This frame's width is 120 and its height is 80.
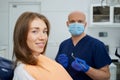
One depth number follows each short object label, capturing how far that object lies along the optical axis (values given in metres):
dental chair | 1.09
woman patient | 1.08
